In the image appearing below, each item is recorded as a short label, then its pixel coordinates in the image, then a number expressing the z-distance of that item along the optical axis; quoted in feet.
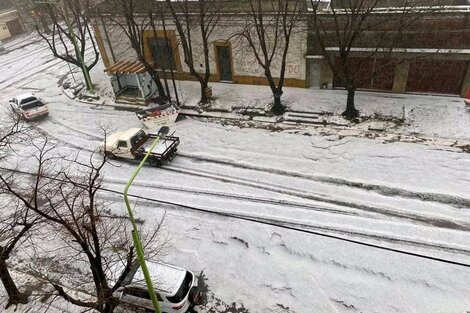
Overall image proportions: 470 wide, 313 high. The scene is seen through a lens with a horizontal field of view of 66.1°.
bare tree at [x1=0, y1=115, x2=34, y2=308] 37.78
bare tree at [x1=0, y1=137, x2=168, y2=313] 33.50
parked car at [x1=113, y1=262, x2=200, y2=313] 39.68
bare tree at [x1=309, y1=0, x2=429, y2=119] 63.46
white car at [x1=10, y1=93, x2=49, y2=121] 82.02
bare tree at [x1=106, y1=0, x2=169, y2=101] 72.71
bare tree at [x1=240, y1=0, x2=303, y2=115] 67.05
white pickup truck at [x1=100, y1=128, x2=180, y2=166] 63.72
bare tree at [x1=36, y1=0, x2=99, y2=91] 83.56
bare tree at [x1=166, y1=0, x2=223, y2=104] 71.79
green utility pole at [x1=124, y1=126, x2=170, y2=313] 30.89
